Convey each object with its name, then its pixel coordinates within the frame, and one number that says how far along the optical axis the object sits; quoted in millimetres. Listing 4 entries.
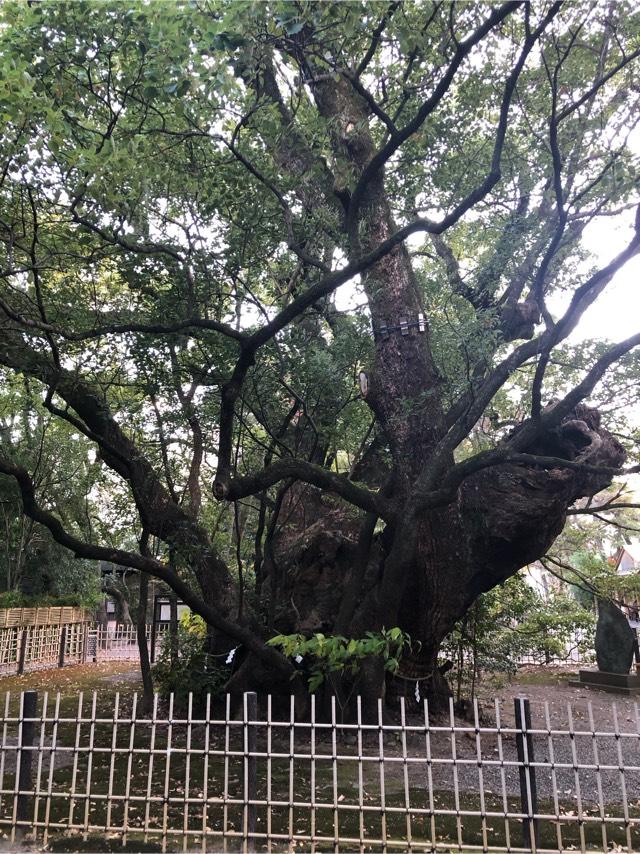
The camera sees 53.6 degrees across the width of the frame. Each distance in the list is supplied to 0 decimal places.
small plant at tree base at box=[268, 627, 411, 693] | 4566
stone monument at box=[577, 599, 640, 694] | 12398
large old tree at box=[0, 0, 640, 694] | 5176
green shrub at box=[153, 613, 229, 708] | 8453
